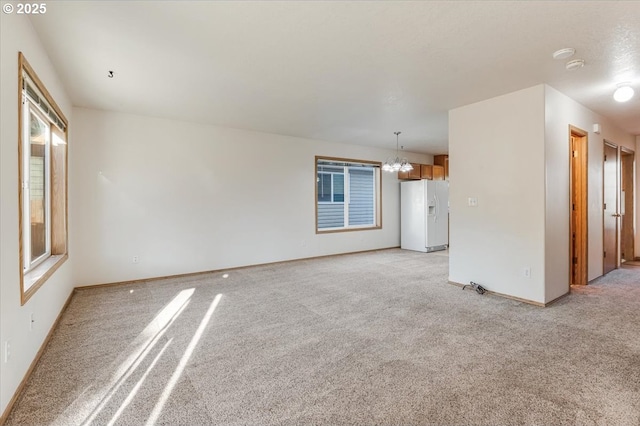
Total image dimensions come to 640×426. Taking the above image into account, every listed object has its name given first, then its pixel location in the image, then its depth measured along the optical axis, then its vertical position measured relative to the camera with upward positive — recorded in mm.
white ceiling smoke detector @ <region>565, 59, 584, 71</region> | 2912 +1418
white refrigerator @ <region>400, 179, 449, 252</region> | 7438 -68
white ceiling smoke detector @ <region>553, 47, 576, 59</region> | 2693 +1413
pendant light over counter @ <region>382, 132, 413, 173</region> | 6160 +919
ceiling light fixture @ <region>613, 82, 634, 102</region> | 3395 +1321
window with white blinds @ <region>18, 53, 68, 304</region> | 2438 +342
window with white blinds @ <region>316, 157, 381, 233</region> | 6992 +445
